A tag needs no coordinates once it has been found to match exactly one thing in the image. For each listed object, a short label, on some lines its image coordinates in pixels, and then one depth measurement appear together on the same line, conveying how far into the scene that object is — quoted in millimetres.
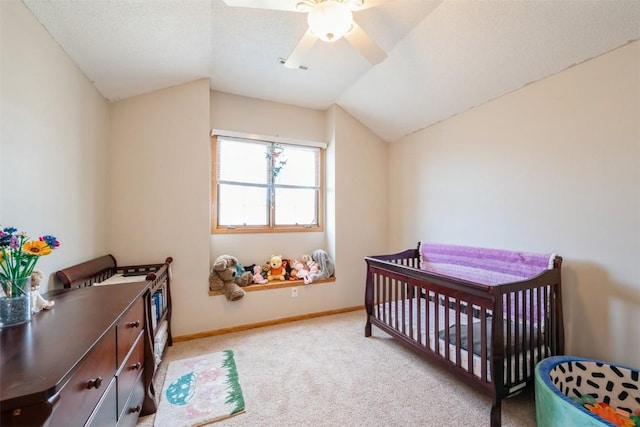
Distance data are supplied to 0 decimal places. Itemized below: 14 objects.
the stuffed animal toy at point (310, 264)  3119
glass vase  942
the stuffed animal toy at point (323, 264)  3106
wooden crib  1505
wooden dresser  606
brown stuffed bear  2629
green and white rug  1531
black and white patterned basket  1393
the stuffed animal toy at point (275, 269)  3002
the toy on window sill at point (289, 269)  3065
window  2967
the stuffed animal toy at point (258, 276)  2870
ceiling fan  1284
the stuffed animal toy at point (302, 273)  3000
